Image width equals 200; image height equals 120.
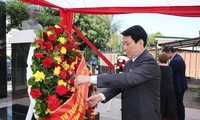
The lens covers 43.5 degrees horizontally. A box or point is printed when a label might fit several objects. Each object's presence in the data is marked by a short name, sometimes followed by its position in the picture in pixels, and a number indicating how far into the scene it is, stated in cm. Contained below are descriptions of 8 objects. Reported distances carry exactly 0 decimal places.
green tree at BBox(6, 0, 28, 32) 820
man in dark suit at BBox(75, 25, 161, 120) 202
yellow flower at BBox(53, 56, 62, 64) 229
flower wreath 215
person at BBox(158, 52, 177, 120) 434
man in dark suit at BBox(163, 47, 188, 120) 497
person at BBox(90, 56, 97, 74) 1769
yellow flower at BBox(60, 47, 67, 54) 240
